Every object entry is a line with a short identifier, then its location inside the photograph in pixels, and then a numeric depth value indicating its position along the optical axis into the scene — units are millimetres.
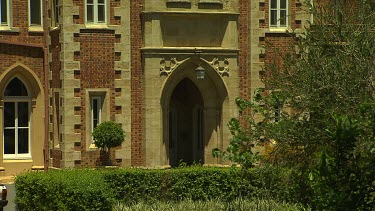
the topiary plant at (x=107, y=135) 25750
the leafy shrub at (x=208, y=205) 20688
